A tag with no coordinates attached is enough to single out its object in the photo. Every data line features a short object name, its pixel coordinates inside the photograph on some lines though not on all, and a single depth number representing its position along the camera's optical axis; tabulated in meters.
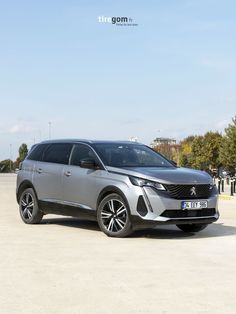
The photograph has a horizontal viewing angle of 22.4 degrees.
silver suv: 9.42
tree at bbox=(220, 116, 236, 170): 67.06
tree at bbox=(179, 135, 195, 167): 115.61
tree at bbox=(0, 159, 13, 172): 115.18
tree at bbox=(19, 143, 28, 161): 140.54
